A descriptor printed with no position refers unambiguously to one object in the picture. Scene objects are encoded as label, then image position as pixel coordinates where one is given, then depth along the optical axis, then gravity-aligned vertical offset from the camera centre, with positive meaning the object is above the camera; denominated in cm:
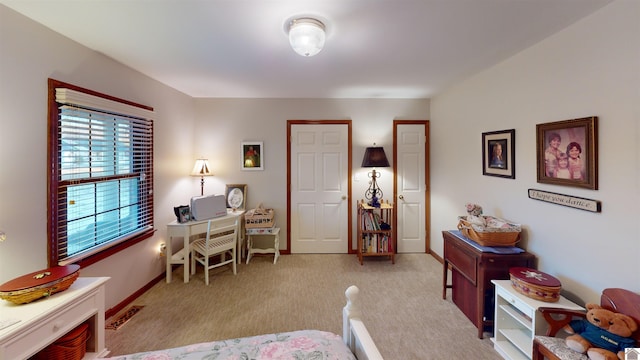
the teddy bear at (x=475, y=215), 224 -36
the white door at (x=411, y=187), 386 -12
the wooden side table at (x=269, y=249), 354 -100
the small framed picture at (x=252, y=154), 381 +39
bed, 107 -76
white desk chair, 289 -77
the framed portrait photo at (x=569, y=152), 162 +19
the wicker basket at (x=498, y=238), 211 -50
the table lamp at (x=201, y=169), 353 +16
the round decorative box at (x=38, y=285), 132 -58
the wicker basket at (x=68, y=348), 142 -97
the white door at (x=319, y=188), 384 -13
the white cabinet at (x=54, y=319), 118 -75
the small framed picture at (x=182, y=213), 296 -40
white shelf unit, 162 -99
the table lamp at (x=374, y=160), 354 +28
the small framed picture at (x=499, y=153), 229 +25
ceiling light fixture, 163 +96
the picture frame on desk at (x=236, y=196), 370 -24
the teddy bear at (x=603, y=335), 127 -83
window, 185 +6
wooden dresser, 204 -77
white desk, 291 -63
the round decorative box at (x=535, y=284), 165 -71
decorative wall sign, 161 -15
